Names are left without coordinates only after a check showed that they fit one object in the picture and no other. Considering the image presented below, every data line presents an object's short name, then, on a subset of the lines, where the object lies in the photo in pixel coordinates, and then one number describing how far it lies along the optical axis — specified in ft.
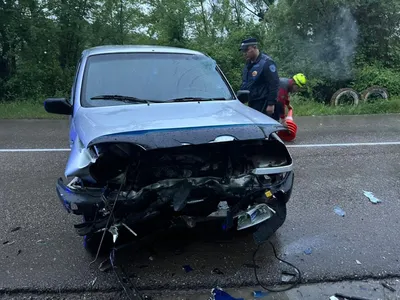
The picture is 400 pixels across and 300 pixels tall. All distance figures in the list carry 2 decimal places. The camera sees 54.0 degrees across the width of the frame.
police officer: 18.51
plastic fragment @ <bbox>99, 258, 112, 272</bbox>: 10.64
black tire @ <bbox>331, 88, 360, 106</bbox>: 37.93
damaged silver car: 9.09
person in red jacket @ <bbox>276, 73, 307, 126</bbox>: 21.15
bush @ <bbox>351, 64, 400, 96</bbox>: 40.65
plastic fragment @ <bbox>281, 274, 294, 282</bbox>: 10.25
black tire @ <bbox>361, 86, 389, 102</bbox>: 38.55
